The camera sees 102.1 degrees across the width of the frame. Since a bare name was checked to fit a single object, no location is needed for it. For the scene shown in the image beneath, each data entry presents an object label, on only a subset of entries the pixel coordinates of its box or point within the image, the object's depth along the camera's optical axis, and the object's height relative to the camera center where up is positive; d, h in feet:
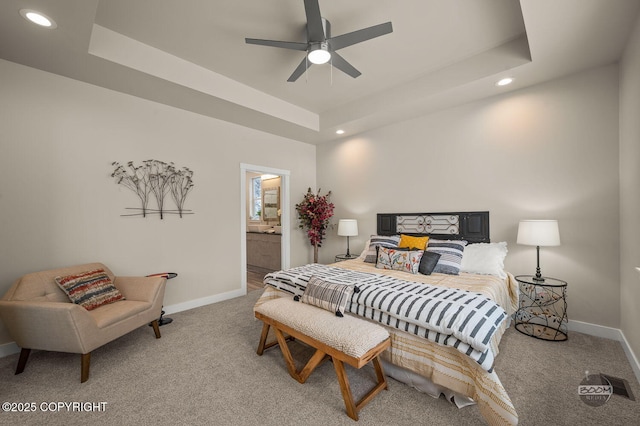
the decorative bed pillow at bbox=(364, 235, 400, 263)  11.78 -1.42
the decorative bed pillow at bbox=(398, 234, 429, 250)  11.10 -1.26
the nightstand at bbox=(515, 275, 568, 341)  8.82 -3.53
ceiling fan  6.55 +4.85
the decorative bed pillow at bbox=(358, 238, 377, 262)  12.42 -2.02
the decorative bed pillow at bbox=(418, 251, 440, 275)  9.62 -1.86
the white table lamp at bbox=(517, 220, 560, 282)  8.50 -0.66
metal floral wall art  10.40 +1.31
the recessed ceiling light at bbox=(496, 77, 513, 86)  9.45 +4.89
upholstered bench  5.39 -2.81
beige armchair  6.41 -2.89
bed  5.11 -2.29
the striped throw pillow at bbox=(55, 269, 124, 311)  7.80 -2.37
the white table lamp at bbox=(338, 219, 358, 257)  14.51 -0.79
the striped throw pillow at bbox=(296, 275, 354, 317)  6.78 -2.25
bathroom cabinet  18.38 -2.87
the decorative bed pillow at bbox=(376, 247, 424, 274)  9.85 -1.82
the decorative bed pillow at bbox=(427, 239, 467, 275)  9.68 -1.56
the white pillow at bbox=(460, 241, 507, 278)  9.46 -1.73
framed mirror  21.30 +0.87
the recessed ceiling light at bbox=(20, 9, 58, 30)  6.25 +4.86
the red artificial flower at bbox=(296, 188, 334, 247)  15.89 -0.11
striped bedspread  5.15 -2.25
